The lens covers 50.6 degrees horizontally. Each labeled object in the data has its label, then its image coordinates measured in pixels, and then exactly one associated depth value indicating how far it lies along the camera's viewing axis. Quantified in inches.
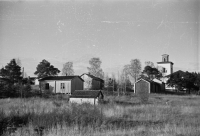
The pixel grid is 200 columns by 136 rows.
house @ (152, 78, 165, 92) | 1949.9
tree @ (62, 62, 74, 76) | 2128.4
